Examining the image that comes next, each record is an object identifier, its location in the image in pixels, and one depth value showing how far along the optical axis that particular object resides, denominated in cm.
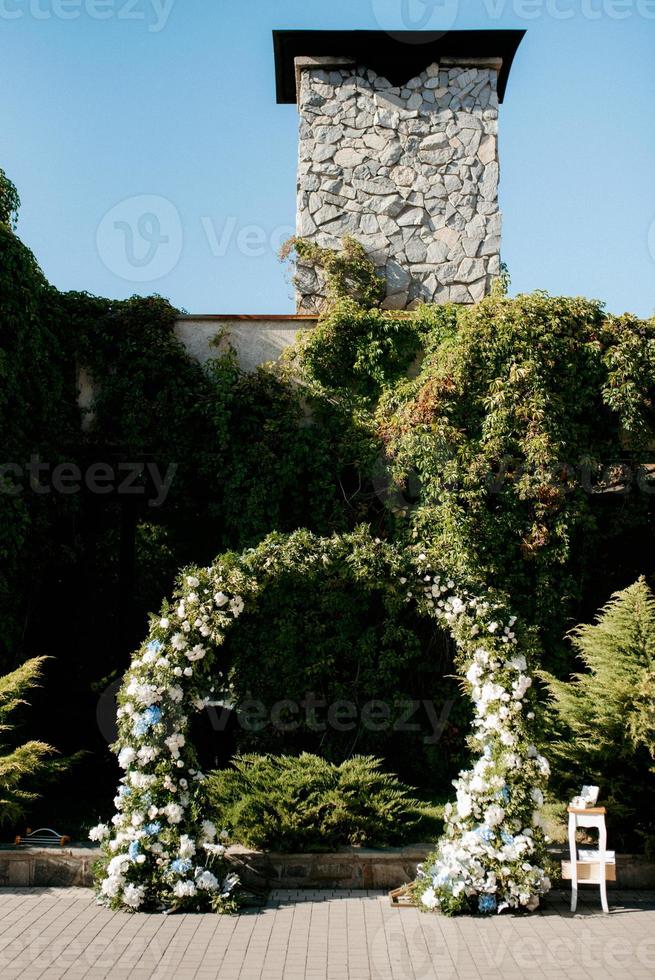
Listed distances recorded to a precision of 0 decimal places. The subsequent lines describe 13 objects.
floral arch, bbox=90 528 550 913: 671
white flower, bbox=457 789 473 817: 699
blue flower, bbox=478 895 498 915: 661
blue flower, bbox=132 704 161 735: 709
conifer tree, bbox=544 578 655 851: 753
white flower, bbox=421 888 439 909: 664
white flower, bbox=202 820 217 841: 696
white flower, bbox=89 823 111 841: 697
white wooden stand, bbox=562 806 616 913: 671
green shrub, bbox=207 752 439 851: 740
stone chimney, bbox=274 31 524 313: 1241
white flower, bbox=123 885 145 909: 664
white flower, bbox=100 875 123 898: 673
